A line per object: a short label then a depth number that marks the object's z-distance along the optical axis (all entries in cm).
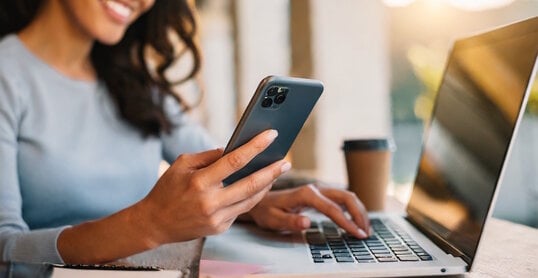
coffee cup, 96
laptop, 56
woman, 61
